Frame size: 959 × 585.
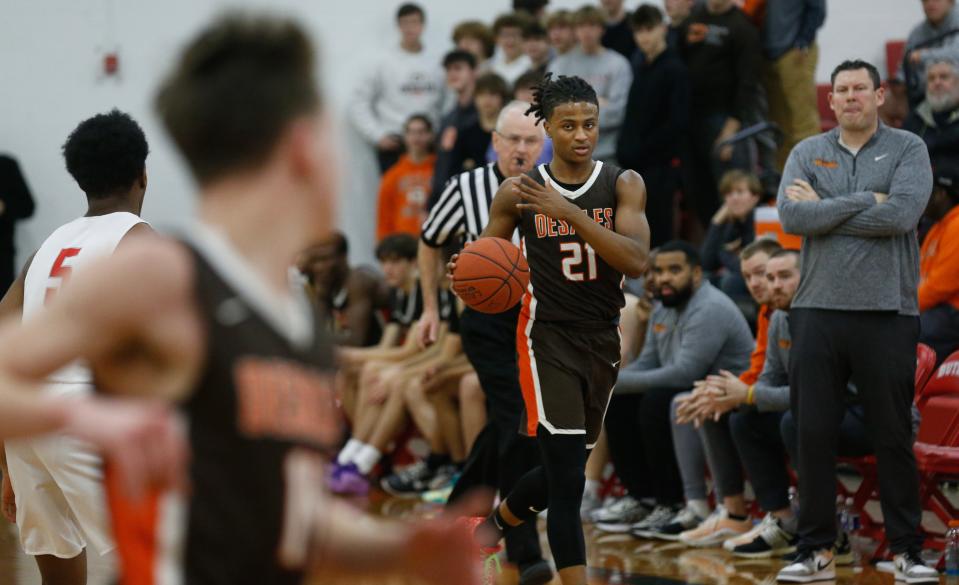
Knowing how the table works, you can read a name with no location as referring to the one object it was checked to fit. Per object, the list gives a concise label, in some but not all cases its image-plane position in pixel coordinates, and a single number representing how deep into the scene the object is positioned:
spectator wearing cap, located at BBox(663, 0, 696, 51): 20.73
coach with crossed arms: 12.35
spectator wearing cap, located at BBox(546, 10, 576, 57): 20.61
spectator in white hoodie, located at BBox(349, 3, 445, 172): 24.05
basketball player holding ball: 10.55
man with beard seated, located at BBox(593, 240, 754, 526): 15.53
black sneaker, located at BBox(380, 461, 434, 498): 19.19
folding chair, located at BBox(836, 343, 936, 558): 13.95
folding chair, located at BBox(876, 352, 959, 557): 13.18
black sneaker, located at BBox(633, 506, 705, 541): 15.37
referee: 12.73
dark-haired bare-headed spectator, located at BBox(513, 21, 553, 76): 21.27
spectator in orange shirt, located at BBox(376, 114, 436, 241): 22.83
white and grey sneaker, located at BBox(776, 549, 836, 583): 12.64
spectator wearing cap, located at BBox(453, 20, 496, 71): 23.28
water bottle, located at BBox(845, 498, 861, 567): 13.99
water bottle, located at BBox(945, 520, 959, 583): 12.47
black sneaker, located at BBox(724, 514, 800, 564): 14.16
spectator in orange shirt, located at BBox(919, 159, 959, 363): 14.15
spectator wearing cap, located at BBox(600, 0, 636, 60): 21.27
